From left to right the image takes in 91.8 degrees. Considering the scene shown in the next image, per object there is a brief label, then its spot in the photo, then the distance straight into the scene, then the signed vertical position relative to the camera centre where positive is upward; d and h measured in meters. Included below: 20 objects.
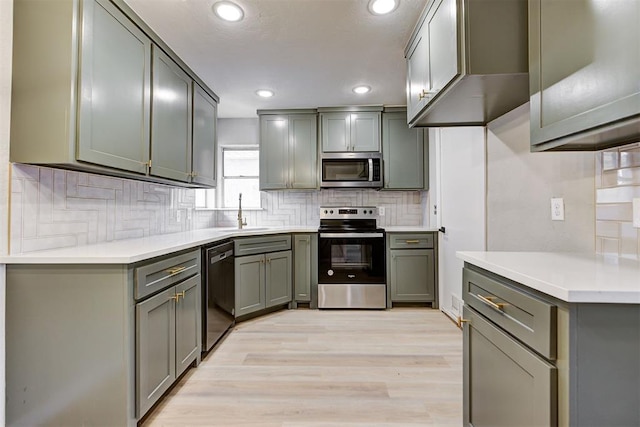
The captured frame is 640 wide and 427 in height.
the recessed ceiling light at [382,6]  1.88 +1.30
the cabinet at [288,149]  3.75 +0.81
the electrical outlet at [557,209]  1.52 +0.04
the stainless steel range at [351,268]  3.37 -0.57
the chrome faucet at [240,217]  3.62 -0.01
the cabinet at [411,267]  3.40 -0.56
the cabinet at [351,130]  3.67 +1.02
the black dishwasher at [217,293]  2.25 -0.62
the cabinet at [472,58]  1.35 +0.74
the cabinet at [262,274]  2.97 -0.59
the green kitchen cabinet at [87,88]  1.40 +0.64
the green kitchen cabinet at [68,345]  1.38 -0.58
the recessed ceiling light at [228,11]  1.91 +1.30
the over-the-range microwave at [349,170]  3.63 +0.54
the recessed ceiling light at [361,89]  3.15 +1.31
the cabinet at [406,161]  3.71 +0.66
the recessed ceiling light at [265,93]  3.22 +1.30
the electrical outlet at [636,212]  1.17 +0.02
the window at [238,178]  4.10 +0.50
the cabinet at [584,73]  0.87 +0.46
